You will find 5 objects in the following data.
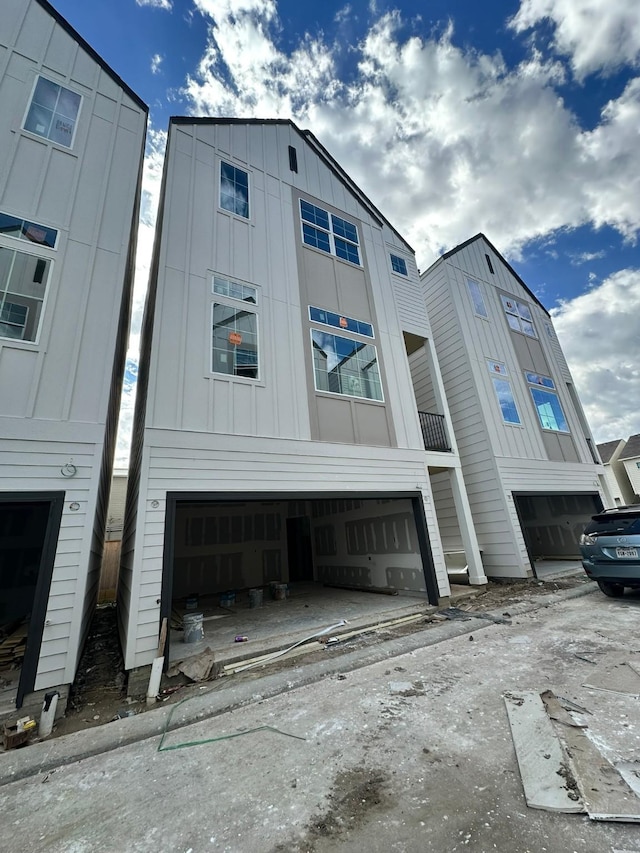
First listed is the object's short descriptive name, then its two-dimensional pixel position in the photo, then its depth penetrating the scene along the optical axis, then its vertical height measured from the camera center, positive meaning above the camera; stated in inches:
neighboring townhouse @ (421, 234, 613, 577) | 370.6 +131.1
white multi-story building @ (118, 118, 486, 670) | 207.8 +129.3
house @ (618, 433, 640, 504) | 987.9 +125.8
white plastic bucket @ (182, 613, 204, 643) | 212.5 -49.0
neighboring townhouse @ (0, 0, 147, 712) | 161.2 +155.0
